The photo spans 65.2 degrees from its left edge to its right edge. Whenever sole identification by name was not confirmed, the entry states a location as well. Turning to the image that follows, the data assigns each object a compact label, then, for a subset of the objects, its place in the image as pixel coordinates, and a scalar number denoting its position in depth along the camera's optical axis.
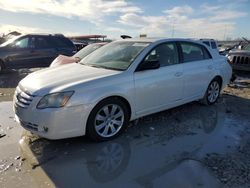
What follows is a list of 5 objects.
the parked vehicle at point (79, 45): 11.74
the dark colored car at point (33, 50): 7.87
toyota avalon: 2.75
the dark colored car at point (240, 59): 7.67
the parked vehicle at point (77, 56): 5.80
